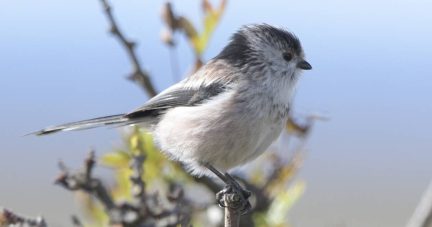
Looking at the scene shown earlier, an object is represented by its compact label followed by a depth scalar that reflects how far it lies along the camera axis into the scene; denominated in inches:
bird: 94.3
